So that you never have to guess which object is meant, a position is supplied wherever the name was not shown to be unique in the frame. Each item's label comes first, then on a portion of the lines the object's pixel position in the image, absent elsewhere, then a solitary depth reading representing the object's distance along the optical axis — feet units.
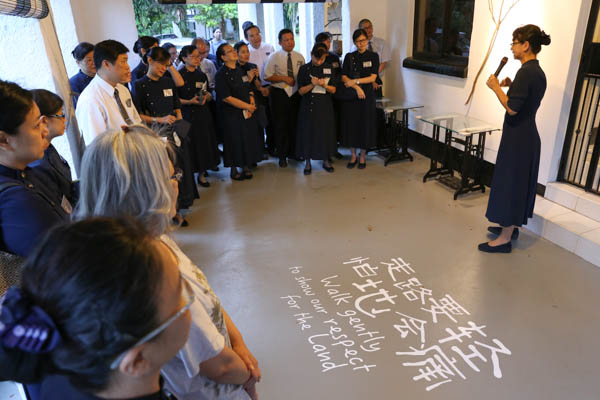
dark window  13.98
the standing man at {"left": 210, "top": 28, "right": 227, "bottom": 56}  25.82
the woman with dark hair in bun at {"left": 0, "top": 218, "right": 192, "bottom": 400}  1.85
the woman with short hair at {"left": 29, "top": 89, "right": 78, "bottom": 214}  4.75
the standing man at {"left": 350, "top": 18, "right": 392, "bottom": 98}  16.25
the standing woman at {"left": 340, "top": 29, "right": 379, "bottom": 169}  14.57
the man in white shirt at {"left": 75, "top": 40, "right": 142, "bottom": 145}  7.75
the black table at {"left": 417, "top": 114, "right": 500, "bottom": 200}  12.14
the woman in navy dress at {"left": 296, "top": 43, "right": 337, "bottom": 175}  14.29
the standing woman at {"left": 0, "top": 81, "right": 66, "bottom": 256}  3.60
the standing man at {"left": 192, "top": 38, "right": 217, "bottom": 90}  15.79
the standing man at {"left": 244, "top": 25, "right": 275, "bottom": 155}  16.16
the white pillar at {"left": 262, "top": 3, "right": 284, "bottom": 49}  32.05
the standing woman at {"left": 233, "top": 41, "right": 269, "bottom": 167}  14.62
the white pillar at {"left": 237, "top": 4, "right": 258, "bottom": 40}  31.35
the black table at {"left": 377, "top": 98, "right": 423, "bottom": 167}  15.19
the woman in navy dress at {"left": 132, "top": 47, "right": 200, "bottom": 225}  10.78
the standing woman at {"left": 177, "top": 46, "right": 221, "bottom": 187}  13.24
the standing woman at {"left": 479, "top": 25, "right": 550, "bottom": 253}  8.38
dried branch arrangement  11.66
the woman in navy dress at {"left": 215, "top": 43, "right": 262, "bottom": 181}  13.48
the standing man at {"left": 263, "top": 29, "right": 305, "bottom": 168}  15.25
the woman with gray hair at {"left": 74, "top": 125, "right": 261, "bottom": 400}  3.24
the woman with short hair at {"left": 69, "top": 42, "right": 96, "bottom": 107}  10.10
